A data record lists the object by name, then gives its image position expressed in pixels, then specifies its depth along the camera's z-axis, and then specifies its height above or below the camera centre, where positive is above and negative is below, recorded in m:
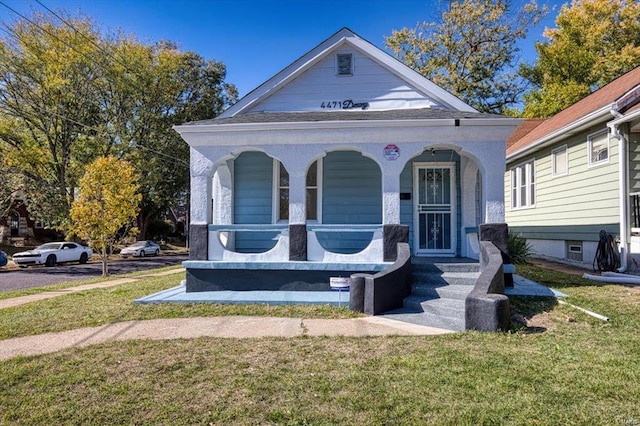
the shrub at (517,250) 11.59 -0.68
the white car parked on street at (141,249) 29.36 -1.89
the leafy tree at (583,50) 24.33 +10.90
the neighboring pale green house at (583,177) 9.60 +1.41
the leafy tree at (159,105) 29.89 +9.53
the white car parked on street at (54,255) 21.94 -1.79
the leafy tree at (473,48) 25.94 +11.61
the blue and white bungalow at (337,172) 7.84 +1.18
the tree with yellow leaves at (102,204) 16.41 +0.79
